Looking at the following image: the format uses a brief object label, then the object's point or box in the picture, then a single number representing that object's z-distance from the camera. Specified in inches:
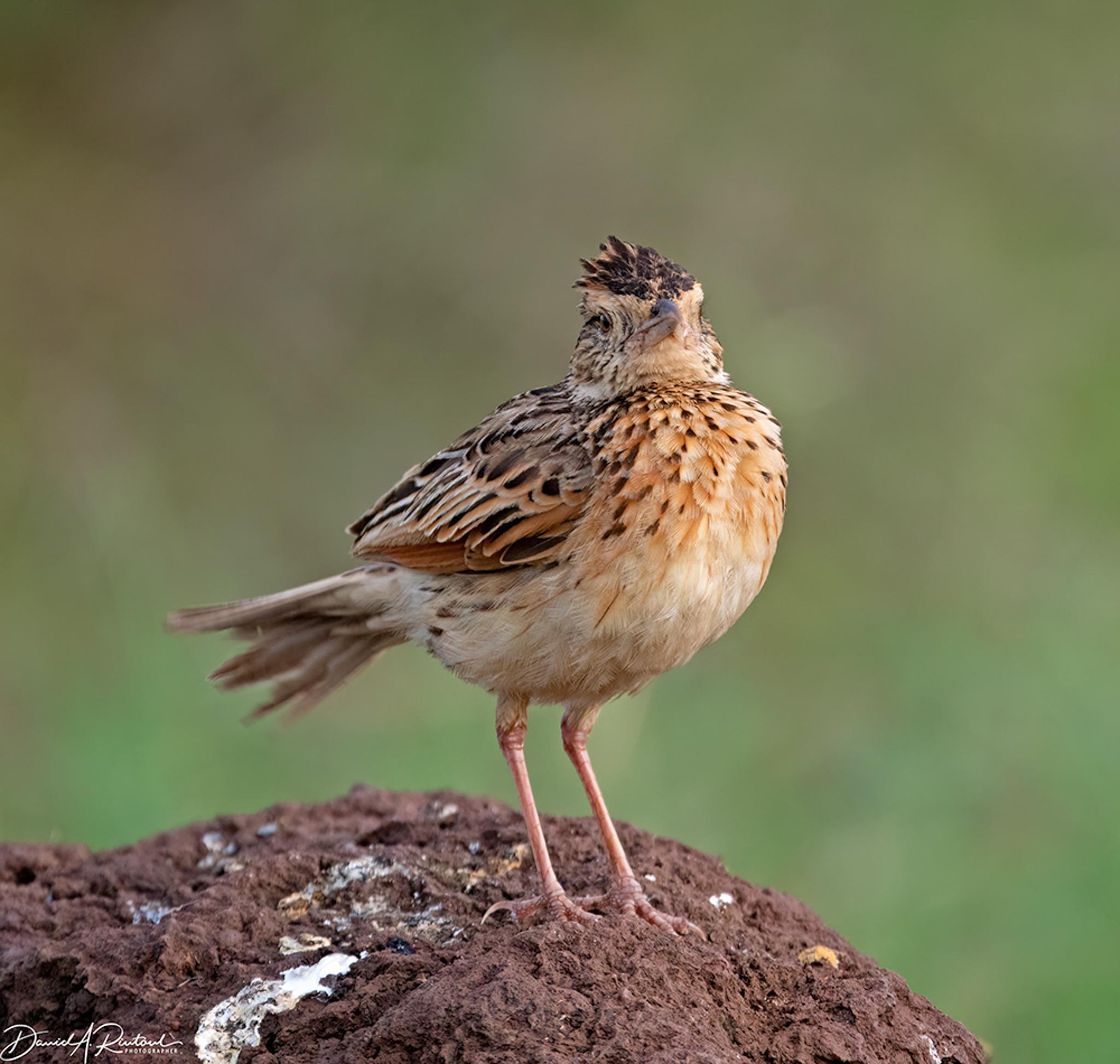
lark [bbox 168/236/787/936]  342.6
